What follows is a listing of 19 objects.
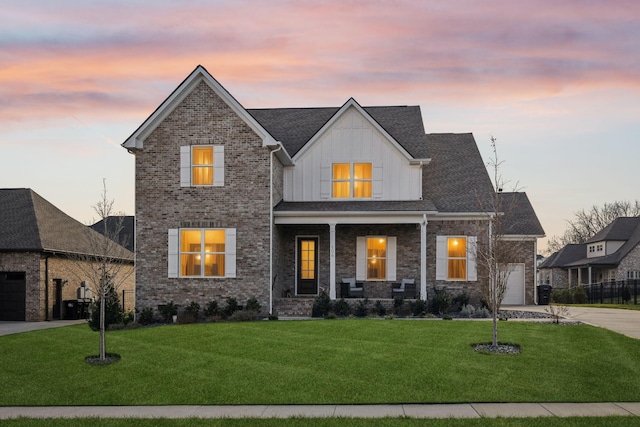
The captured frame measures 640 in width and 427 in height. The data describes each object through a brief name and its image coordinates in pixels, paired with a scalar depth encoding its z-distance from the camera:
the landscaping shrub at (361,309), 22.19
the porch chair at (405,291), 23.90
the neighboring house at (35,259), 25.42
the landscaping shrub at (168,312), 22.25
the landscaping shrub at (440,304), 22.33
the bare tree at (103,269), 13.83
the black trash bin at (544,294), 28.62
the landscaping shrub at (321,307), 22.25
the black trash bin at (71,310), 26.89
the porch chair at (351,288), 24.59
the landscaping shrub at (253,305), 22.06
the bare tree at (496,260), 14.54
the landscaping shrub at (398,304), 22.58
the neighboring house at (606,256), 49.72
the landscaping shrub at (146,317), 21.98
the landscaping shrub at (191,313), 21.75
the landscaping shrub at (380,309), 22.44
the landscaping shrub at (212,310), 22.20
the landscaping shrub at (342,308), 22.12
